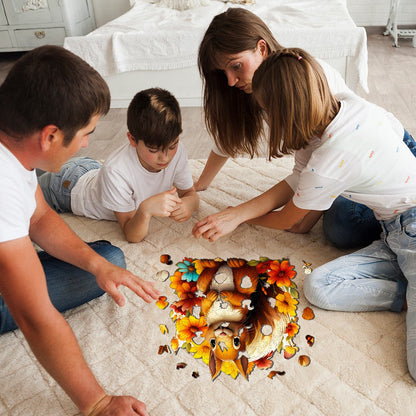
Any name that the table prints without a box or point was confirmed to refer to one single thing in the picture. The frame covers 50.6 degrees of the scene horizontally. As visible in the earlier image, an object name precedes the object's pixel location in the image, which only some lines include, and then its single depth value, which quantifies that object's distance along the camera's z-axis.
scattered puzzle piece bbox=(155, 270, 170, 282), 1.25
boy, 1.25
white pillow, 3.08
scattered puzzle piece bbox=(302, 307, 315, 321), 1.11
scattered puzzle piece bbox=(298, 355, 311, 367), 0.98
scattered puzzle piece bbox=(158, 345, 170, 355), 1.03
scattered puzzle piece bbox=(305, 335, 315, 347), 1.03
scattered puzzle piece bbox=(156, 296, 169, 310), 1.16
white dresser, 3.41
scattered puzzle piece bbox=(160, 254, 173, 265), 1.32
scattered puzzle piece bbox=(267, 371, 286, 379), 0.97
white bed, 2.42
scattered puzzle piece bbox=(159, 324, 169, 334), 1.09
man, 0.73
